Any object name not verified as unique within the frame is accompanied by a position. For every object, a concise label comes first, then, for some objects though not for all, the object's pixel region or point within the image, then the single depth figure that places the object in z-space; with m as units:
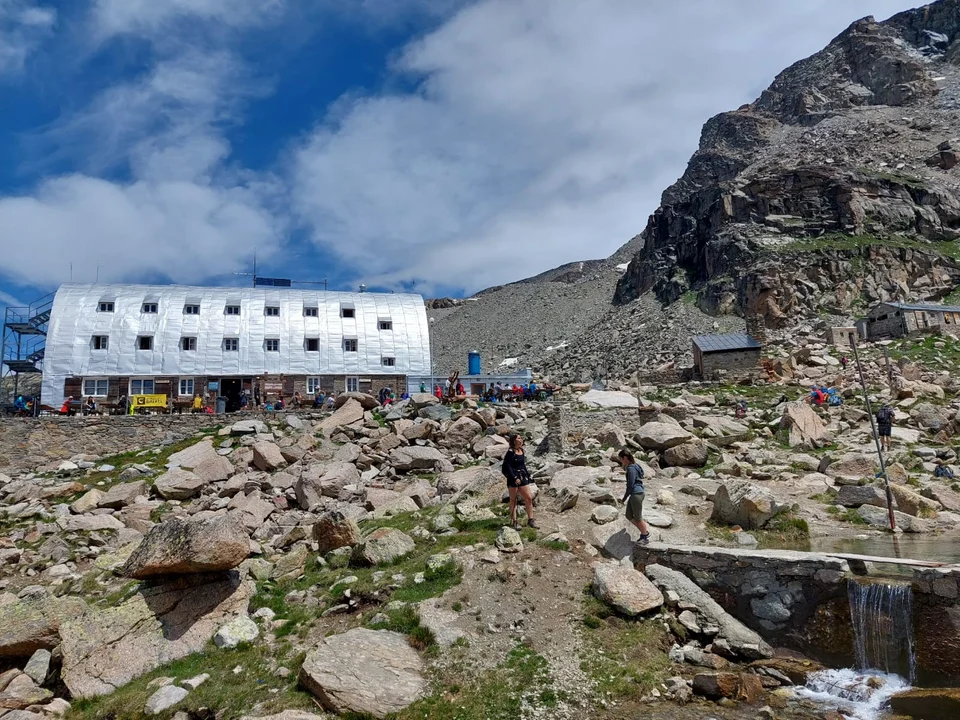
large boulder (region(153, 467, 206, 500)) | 19.03
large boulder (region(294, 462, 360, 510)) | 17.28
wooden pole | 12.98
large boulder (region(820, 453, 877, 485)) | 16.19
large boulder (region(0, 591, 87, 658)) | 9.70
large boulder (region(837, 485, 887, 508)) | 14.22
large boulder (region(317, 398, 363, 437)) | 24.25
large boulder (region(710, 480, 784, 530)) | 12.76
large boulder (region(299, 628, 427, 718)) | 7.52
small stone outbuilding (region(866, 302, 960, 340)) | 49.22
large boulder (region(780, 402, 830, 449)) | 20.47
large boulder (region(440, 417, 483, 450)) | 22.06
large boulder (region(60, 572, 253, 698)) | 9.23
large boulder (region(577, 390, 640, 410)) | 23.81
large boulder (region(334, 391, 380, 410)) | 26.73
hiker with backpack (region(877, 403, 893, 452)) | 20.02
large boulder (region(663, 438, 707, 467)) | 18.14
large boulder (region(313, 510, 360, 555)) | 12.24
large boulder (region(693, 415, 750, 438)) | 21.19
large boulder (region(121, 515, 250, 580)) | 10.44
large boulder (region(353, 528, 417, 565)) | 11.14
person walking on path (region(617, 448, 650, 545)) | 11.49
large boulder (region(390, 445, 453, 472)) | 19.73
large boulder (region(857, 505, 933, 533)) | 13.04
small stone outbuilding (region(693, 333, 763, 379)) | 36.34
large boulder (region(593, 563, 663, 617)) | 9.23
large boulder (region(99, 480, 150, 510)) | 18.59
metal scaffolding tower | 36.41
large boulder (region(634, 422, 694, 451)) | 18.98
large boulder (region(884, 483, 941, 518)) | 13.72
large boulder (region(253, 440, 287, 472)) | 20.80
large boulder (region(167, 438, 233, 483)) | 20.41
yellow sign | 32.12
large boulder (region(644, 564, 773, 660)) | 8.70
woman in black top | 11.93
